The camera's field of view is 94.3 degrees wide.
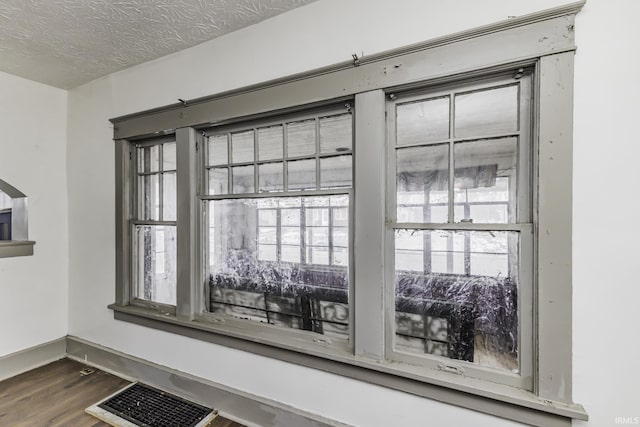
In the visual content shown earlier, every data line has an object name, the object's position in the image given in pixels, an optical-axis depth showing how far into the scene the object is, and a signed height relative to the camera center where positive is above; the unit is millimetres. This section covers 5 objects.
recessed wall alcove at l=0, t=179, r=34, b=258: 2596 -130
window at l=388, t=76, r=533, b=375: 1435 -75
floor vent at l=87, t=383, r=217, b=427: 1947 -1403
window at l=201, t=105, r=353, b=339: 1849 -87
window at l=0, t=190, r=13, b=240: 2859 -71
